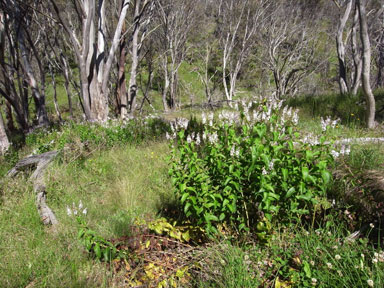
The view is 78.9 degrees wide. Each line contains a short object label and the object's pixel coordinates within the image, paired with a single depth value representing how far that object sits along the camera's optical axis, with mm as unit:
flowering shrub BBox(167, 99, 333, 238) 1945
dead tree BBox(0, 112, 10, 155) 4996
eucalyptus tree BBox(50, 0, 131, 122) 6059
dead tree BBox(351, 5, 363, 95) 7092
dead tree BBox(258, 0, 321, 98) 12742
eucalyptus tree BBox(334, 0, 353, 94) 7320
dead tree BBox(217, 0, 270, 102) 12352
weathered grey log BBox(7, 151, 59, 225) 2924
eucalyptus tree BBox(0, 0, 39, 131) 7379
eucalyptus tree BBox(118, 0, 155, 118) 7984
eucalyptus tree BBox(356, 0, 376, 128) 4414
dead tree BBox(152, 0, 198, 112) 11609
